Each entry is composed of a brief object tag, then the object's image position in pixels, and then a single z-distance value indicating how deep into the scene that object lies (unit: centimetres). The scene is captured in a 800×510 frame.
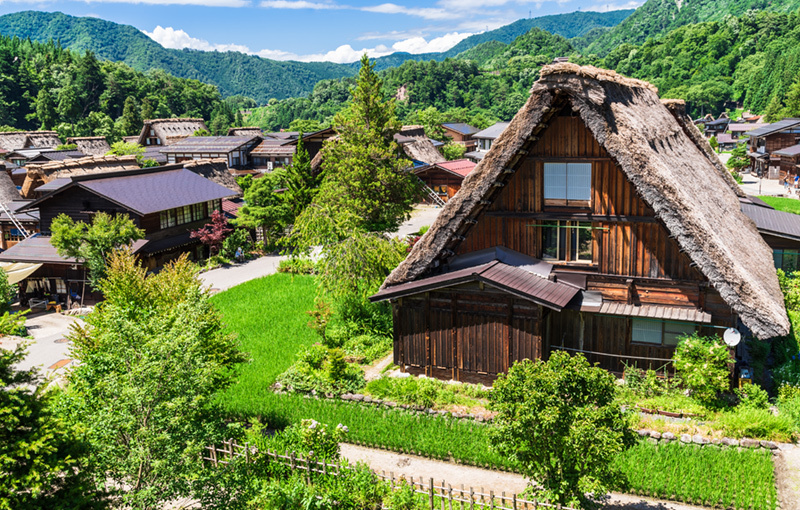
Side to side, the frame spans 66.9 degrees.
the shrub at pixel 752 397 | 1480
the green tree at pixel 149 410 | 948
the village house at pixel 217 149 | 6338
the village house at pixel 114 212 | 3114
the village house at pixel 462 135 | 8625
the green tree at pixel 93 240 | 2872
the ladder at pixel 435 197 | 5172
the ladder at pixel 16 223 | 3759
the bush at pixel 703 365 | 1473
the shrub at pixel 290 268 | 3207
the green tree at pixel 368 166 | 2833
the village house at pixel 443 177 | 5234
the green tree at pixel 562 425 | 947
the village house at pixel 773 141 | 6359
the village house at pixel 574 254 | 1502
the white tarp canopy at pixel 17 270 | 2930
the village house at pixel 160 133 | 8562
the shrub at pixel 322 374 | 1706
